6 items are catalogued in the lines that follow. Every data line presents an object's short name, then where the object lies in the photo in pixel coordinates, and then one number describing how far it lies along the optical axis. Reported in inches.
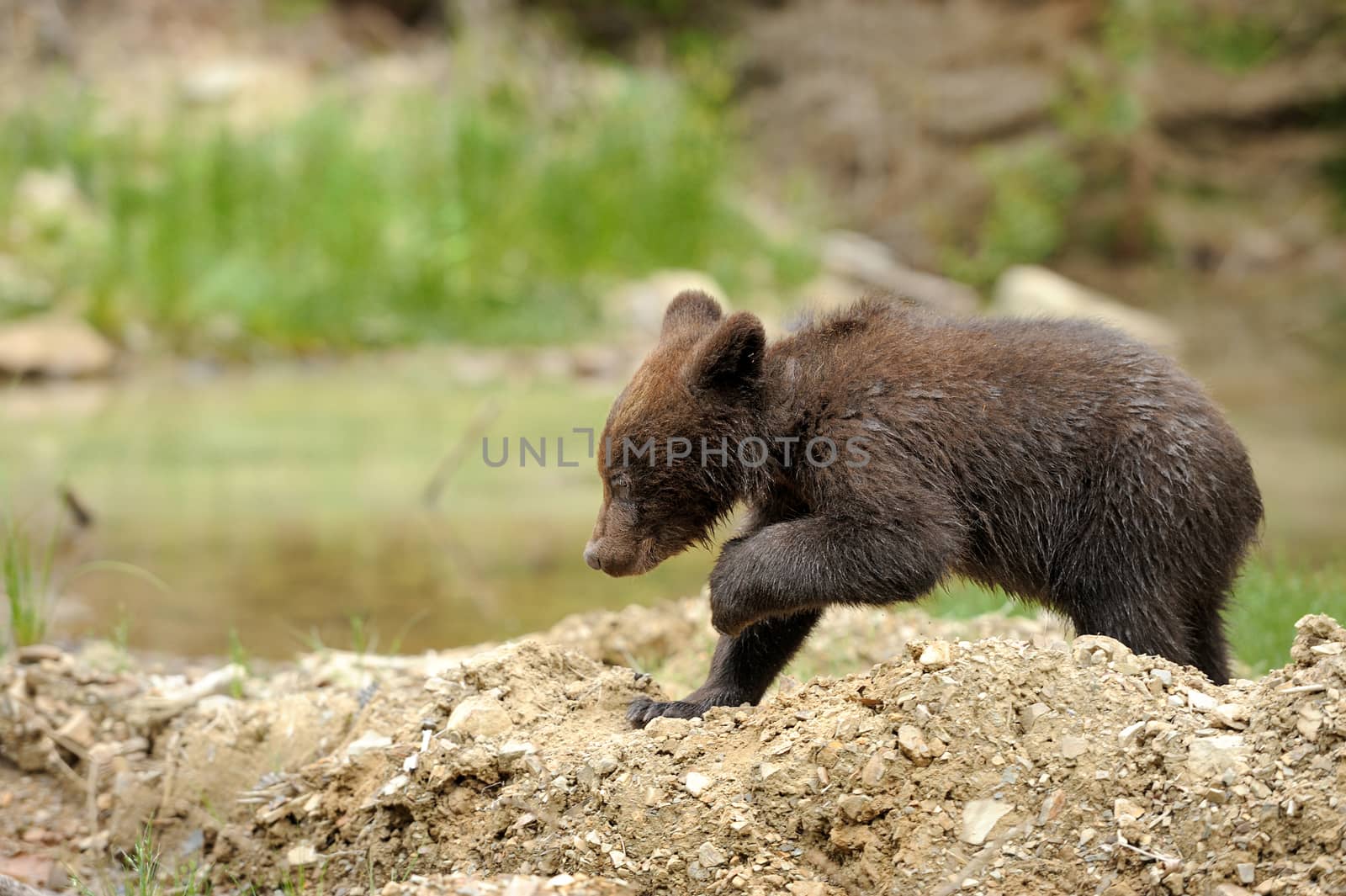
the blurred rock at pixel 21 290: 959.0
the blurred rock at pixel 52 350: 893.2
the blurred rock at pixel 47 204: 1021.8
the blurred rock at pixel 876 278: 1274.6
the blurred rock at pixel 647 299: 1067.9
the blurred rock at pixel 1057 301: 1148.5
